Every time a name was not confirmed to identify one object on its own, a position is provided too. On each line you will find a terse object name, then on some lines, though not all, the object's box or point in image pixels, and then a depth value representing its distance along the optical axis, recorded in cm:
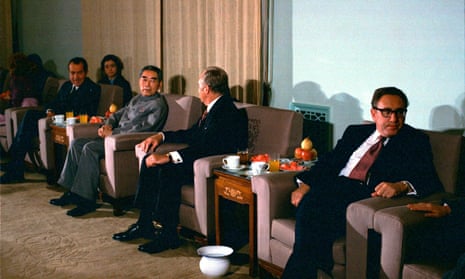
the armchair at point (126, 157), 445
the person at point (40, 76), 657
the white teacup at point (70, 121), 511
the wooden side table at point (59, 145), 513
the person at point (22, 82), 639
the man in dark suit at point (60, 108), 549
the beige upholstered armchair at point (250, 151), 361
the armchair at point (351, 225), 254
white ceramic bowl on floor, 320
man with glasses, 271
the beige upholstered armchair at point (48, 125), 544
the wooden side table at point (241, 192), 322
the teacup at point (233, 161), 344
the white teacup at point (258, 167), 329
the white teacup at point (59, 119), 529
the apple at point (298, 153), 354
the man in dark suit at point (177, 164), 377
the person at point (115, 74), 615
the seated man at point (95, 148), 460
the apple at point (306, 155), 351
